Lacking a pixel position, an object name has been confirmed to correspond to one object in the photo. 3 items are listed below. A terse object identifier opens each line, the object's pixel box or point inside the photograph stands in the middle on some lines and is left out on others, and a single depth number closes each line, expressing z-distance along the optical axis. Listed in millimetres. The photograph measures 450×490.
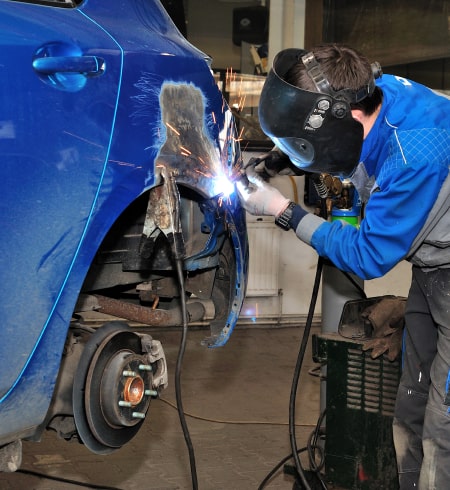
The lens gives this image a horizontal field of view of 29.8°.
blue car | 2096
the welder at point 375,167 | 2699
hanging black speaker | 7512
